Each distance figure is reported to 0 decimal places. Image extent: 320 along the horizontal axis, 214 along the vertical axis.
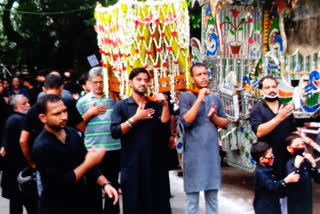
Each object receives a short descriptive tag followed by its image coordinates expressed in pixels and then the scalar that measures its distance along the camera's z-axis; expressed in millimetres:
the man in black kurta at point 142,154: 5816
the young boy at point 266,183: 5438
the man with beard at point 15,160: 6543
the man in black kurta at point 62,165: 4254
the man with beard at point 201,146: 6156
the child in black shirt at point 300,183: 5633
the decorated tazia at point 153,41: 6492
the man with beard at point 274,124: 5840
